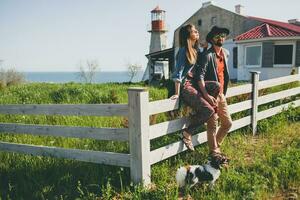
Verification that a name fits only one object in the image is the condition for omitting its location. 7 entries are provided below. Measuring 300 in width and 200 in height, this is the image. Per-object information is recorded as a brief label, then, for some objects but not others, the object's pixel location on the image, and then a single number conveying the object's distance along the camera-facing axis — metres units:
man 5.10
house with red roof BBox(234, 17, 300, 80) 22.48
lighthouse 47.31
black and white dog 4.34
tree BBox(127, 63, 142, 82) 72.68
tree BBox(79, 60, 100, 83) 88.56
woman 4.98
